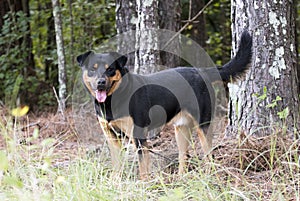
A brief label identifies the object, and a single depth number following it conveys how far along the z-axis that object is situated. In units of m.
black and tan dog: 8.13
